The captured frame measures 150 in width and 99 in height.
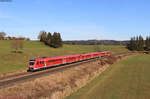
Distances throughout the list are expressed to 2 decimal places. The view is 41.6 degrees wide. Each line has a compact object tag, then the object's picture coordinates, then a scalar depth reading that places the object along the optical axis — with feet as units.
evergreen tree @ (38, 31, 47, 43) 452.18
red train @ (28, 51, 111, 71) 126.62
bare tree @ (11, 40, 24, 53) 220.02
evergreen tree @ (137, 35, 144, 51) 554.34
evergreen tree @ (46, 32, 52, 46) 408.98
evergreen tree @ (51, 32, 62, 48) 391.77
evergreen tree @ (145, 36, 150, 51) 572.92
